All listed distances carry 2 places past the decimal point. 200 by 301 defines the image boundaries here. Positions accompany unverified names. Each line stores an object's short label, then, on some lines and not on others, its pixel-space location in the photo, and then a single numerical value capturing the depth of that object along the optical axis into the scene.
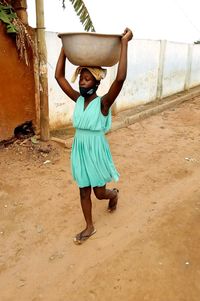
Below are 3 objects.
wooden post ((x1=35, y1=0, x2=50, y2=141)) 3.91
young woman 2.09
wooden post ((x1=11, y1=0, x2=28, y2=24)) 3.83
